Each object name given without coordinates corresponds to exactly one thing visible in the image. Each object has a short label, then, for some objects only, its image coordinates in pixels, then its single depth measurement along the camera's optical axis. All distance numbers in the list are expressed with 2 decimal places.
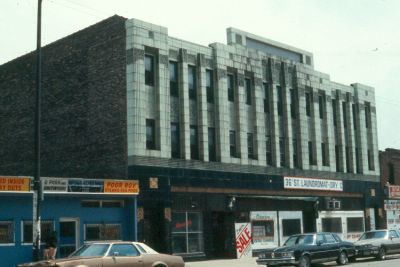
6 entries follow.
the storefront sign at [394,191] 44.56
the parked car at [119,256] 16.75
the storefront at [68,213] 23.30
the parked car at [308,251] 23.42
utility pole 19.86
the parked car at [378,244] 29.25
